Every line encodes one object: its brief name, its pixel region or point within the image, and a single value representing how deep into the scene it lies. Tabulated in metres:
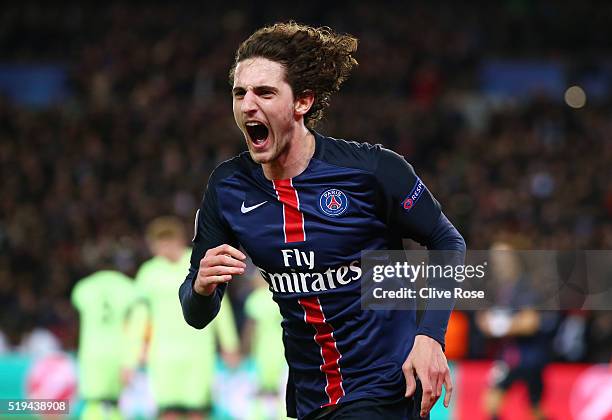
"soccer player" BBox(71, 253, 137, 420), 18.47
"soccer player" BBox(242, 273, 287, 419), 20.03
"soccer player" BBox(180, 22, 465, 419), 6.93
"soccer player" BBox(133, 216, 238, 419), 18.00
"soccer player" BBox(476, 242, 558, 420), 17.56
